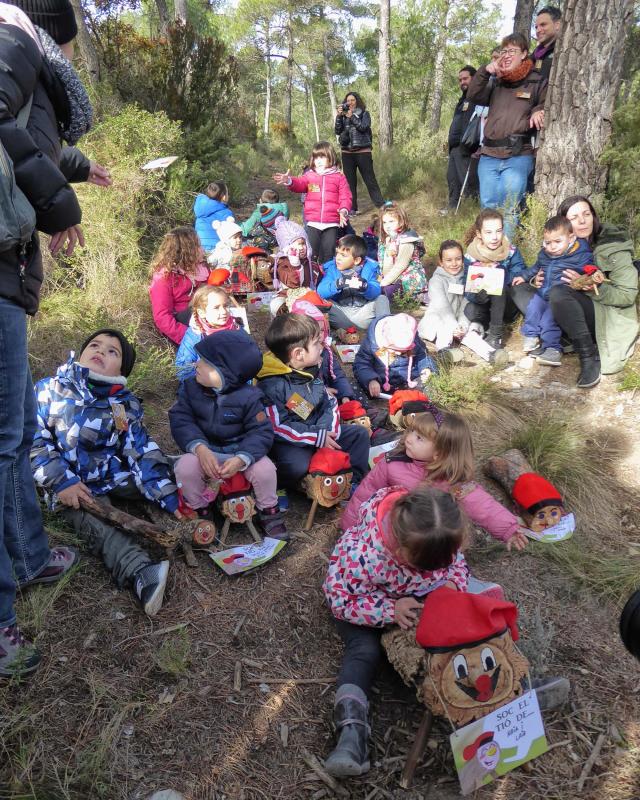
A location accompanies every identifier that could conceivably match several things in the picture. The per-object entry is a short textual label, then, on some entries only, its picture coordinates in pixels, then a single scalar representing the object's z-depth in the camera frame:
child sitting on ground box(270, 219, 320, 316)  5.97
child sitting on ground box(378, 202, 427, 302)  5.86
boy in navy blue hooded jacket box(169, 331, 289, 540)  2.90
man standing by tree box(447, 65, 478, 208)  7.59
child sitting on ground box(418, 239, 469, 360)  4.99
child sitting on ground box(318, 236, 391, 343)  5.50
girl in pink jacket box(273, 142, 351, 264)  6.54
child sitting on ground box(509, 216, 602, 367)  4.45
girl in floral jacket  1.92
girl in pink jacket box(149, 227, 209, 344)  4.60
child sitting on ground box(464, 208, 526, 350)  4.81
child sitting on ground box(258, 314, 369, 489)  3.24
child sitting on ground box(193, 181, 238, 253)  6.29
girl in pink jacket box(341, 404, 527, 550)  2.57
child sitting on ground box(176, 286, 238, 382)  3.69
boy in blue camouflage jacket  2.50
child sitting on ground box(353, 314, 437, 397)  4.15
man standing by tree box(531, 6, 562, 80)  5.35
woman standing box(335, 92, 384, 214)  8.25
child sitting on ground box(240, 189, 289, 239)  7.26
